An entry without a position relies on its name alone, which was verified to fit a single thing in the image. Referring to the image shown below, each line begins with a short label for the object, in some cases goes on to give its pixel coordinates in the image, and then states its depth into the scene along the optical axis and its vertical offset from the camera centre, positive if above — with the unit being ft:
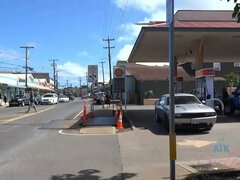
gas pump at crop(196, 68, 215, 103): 75.23 +2.58
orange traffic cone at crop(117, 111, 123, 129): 62.90 -3.75
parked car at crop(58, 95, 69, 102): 262.88 +0.46
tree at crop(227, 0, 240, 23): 20.24 +4.07
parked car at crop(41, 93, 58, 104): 196.71 +0.45
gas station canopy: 75.05 +11.99
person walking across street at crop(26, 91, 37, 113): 111.30 -0.19
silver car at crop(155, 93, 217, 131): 52.97 -2.34
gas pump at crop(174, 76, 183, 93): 106.63 +3.36
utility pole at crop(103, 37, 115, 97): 265.24 +28.97
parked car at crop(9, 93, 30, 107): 185.47 -0.22
